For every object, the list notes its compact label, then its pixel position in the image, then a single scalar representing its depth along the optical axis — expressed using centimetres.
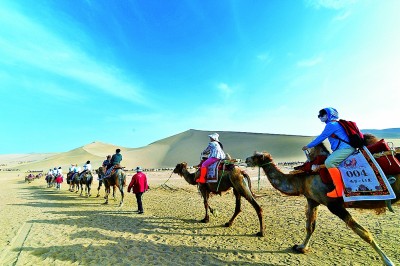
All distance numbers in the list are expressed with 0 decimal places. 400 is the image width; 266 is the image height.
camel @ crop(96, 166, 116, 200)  1736
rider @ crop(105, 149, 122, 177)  1546
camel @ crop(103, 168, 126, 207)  1473
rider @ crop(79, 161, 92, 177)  1997
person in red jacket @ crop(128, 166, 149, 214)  1198
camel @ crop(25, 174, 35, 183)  4006
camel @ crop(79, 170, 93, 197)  1950
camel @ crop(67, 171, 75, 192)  2404
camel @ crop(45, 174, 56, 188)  2985
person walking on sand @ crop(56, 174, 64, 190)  2673
